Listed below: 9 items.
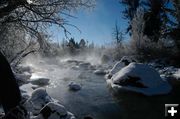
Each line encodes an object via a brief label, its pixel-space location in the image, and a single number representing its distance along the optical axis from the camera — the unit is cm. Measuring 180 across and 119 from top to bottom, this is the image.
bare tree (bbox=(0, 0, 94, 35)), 271
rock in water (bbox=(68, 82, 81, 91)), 932
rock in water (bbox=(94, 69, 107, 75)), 1449
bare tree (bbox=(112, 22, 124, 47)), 2516
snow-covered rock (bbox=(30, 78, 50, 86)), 1055
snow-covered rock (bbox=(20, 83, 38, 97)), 751
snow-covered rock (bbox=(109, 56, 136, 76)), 1249
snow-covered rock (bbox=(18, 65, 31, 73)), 1565
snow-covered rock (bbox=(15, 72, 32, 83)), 1054
